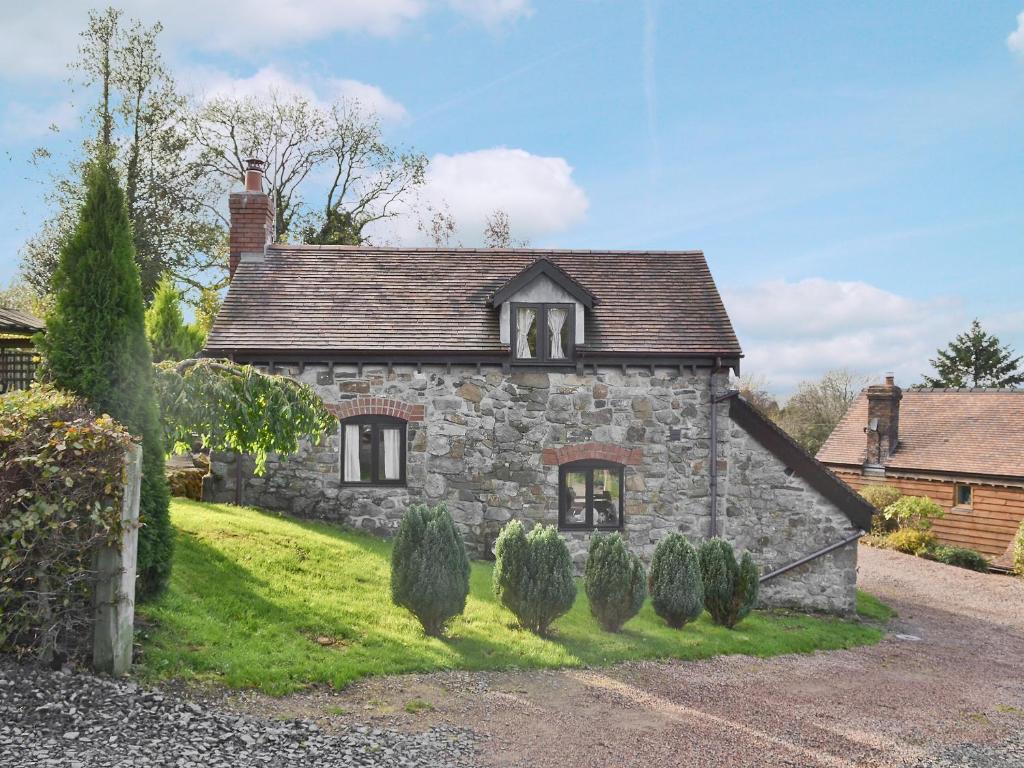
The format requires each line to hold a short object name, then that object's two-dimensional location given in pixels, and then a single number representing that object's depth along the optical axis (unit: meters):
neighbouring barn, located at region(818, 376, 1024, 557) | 25.14
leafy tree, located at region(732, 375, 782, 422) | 44.67
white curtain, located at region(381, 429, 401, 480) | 15.34
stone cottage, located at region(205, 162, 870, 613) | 15.23
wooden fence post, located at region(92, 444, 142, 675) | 7.75
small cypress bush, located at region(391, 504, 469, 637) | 10.34
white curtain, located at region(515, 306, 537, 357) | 15.35
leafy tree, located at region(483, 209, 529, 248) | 36.09
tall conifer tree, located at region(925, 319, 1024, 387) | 39.72
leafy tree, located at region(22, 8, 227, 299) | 29.02
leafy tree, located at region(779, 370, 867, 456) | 42.72
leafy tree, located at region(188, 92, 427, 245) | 32.50
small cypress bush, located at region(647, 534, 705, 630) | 12.45
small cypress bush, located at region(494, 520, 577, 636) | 11.09
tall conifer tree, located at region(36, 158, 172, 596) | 9.11
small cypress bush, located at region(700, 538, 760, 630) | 12.99
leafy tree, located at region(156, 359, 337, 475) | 10.67
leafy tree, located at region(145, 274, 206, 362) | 22.83
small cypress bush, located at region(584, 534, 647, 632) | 11.77
